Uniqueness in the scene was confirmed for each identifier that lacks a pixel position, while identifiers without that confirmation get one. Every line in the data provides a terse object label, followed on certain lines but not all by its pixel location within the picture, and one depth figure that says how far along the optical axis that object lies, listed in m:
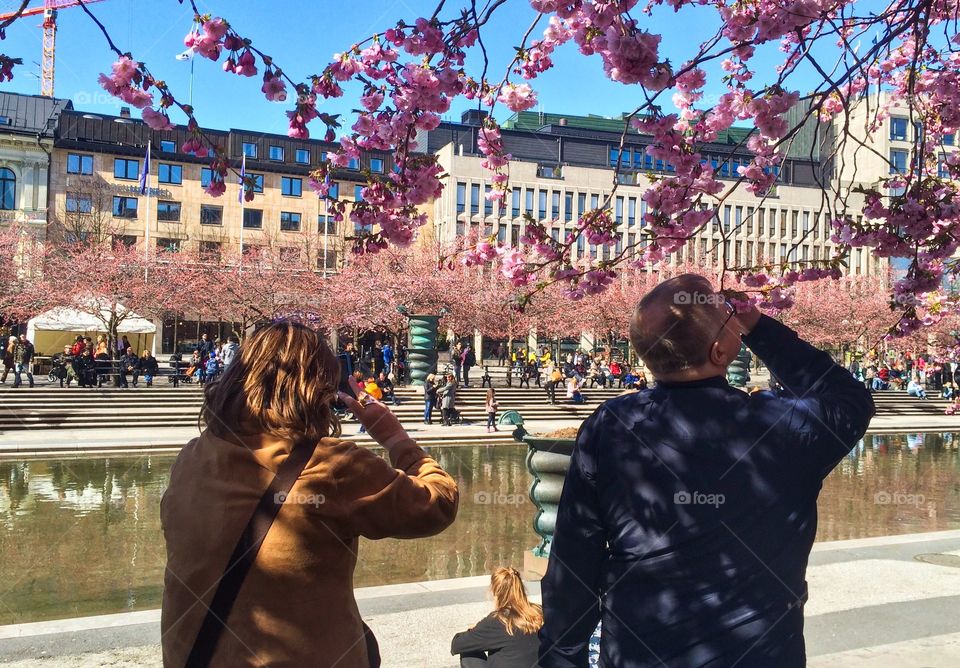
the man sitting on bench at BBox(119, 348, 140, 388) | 25.69
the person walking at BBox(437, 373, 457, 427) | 23.25
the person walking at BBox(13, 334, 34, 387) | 23.98
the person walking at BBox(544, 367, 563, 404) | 29.38
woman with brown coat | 2.05
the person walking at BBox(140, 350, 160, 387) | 27.03
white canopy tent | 30.09
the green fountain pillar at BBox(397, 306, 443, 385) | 30.48
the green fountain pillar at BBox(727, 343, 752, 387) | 34.41
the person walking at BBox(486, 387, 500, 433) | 22.06
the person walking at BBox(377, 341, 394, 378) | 30.03
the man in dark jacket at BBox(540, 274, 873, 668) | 2.00
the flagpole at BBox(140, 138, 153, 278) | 34.88
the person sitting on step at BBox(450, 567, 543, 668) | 4.00
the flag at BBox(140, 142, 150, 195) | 34.64
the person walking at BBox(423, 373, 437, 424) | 23.32
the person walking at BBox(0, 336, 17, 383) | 24.94
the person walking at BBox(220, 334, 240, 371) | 24.85
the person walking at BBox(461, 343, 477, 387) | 30.40
